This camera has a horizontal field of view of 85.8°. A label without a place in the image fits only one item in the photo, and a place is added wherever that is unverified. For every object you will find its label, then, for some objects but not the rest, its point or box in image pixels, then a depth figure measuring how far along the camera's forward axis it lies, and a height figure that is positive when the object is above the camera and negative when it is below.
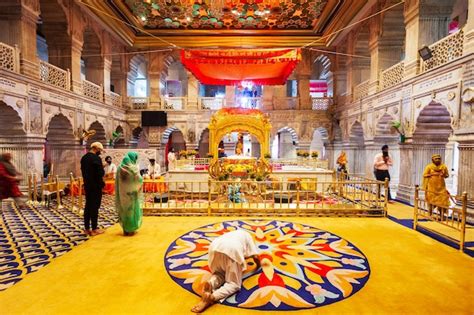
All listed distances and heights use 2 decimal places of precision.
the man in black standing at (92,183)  4.11 -0.56
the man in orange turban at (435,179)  5.13 -0.55
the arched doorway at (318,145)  17.56 +0.41
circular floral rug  2.51 -1.44
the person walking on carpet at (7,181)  3.33 -0.43
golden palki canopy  9.04 +0.98
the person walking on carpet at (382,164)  7.25 -0.35
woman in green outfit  4.14 -0.71
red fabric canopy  7.32 +2.64
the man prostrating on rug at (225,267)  2.41 -1.16
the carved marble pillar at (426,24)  6.98 +3.57
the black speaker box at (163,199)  6.64 -1.30
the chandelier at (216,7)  9.75 +5.68
